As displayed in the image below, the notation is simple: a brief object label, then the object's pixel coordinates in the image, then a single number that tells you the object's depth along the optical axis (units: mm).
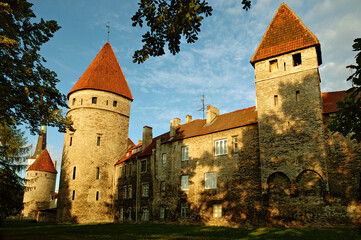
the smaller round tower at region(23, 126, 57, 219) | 52031
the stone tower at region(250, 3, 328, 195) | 19906
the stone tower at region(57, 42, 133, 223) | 34125
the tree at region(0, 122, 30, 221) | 15797
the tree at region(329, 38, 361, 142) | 8528
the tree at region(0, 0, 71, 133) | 11461
